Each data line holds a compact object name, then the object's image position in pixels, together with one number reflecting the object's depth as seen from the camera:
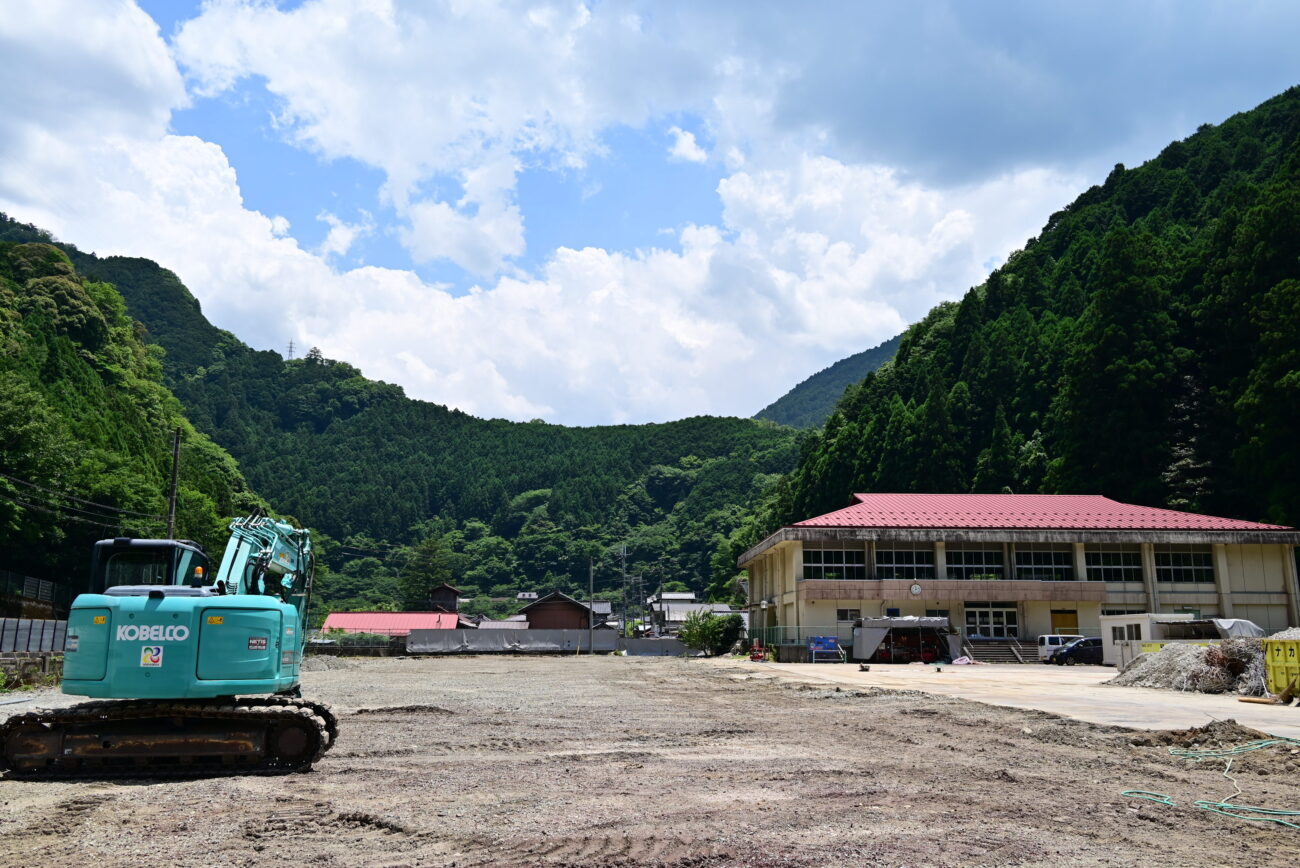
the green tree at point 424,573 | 131.12
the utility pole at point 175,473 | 36.98
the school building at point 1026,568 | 49.34
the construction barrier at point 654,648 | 71.44
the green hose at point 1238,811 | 8.09
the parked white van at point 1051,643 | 44.03
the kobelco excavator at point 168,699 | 10.36
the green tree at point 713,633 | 63.44
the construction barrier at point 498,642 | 70.38
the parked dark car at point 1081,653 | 41.72
